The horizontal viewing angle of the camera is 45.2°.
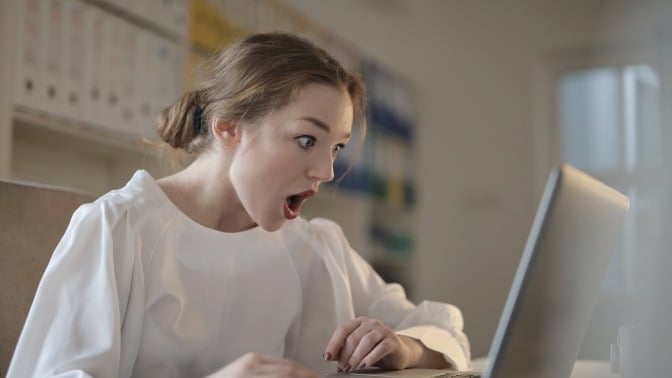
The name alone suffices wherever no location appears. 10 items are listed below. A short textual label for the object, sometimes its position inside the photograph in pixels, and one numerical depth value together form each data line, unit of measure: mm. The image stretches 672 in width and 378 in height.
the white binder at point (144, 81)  2811
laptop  779
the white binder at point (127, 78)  2738
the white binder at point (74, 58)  2527
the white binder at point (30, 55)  2359
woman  1037
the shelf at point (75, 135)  2436
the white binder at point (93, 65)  2600
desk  1283
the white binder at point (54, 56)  2461
